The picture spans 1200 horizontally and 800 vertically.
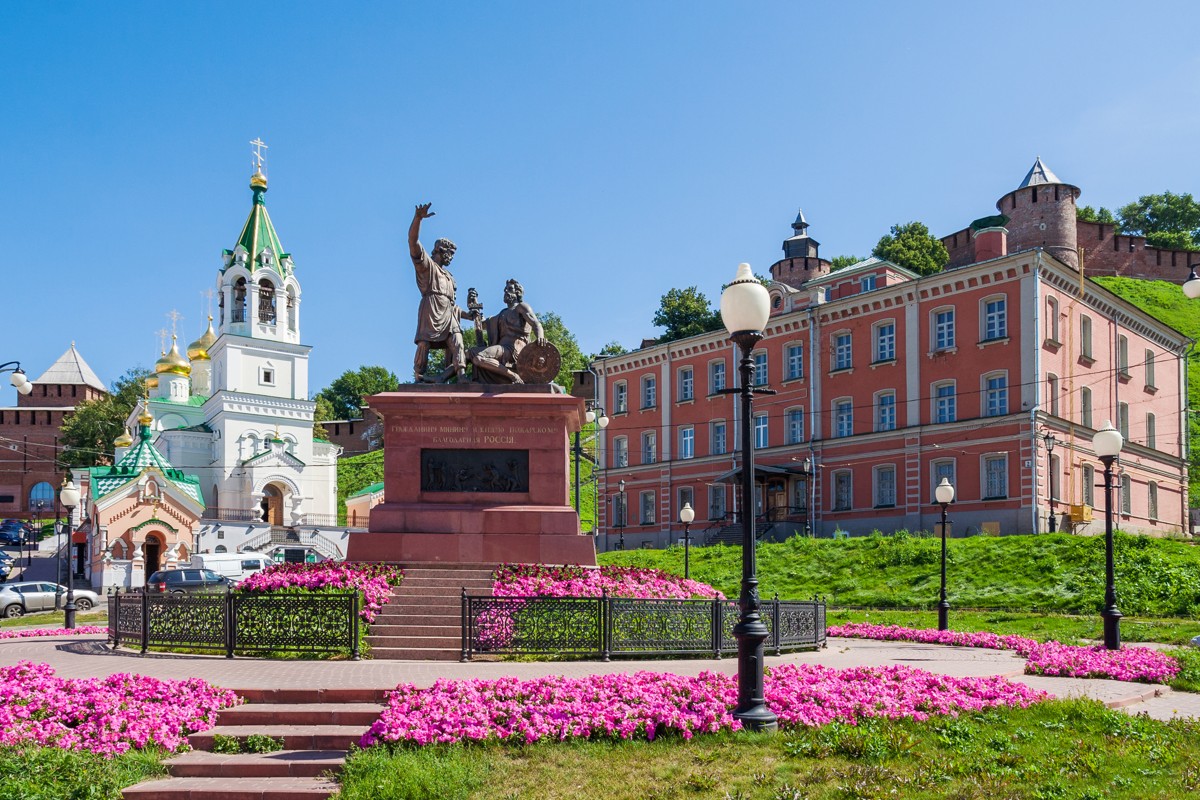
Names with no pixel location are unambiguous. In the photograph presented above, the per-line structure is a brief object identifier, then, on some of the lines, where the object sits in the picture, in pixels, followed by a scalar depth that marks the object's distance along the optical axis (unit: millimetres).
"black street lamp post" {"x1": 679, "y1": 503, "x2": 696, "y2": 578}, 35031
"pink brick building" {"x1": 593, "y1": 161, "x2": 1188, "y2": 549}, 43812
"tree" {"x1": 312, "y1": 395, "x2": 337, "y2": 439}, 96062
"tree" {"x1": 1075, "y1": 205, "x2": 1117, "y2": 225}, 100450
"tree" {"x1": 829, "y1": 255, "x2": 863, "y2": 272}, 89125
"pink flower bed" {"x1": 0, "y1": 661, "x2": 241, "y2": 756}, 9461
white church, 72438
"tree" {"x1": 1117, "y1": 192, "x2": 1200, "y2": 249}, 97125
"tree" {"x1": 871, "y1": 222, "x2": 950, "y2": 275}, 81438
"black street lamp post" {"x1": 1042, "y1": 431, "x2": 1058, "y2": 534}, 42844
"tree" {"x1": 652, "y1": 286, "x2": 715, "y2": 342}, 82375
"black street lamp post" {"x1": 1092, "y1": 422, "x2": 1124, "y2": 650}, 17719
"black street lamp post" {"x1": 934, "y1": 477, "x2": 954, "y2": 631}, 24328
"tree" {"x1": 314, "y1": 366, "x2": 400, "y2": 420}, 111375
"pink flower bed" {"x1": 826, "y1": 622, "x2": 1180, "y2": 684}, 14117
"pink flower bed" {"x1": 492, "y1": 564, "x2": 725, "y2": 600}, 16438
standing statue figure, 20938
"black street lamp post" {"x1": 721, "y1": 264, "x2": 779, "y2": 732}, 9641
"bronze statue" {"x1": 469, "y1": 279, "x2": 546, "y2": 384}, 20219
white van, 43484
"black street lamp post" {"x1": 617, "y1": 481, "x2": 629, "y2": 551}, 60484
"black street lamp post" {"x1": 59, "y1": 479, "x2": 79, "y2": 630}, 31844
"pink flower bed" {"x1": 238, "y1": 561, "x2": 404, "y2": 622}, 16047
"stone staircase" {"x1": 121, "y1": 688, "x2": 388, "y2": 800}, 8562
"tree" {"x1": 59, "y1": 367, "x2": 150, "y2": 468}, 90875
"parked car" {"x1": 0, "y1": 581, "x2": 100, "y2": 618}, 36531
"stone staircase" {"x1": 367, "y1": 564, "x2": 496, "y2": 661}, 14769
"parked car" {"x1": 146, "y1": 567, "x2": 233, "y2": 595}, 34938
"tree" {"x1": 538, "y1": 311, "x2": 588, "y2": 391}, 97438
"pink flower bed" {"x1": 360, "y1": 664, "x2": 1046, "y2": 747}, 9445
